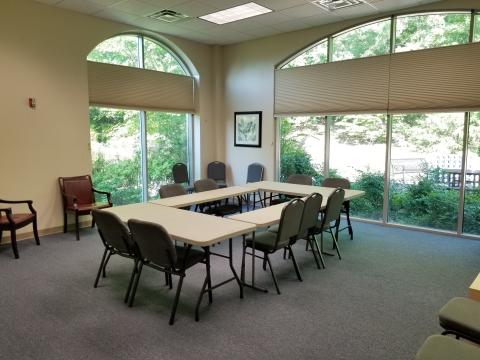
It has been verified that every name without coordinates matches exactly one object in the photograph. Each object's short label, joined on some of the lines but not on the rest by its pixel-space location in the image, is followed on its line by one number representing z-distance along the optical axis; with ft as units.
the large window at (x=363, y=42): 18.38
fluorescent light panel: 17.01
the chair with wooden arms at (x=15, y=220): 14.08
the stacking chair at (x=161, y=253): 8.83
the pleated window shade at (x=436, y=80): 15.94
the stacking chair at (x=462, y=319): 6.28
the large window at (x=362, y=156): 19.22
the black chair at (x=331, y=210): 13.21
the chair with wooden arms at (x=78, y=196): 16.84
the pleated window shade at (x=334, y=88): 18.44
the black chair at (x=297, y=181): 18.62
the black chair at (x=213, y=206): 16.53
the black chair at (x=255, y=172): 23.11
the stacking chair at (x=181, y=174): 22.65
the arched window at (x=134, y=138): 19.71
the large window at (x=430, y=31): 16.31
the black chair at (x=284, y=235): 10.75
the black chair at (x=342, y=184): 16.55
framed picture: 23.47
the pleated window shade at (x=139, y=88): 18.88
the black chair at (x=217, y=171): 24.63
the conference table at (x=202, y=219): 9.48
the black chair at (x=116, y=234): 9.98
